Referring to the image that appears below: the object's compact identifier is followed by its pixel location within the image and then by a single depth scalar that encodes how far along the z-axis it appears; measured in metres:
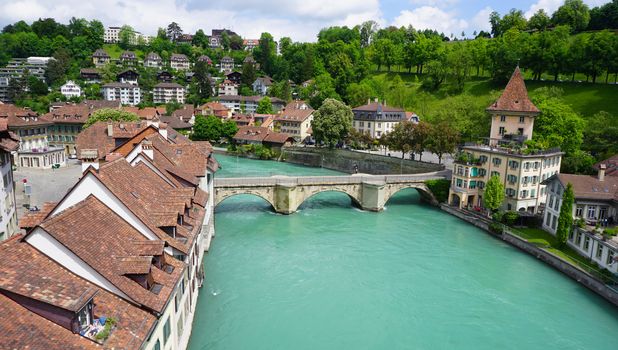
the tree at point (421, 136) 62.44
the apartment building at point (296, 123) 93.81
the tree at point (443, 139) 60.00
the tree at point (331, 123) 79.44
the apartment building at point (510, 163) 46.41
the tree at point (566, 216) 34.66
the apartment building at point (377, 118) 86.06
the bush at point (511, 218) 42.91
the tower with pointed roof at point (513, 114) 51.78
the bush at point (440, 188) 53.38
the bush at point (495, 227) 41.98
